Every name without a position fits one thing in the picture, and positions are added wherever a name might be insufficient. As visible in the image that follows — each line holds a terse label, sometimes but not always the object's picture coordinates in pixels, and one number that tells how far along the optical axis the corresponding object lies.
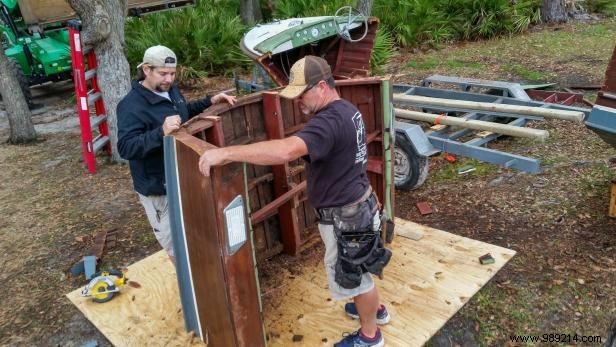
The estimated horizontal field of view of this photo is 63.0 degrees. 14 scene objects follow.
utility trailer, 5.95
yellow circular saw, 4.50
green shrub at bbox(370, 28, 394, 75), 12.10
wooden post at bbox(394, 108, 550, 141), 5.44
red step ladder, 6.99
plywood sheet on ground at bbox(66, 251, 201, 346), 4.04
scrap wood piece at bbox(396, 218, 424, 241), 5.18
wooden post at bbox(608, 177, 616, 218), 4.91
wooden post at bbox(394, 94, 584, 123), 5.70
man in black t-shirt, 2.82
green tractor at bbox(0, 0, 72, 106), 11.70
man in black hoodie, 3.53
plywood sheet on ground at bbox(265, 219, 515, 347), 3.92
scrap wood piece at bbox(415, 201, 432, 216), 5.85
